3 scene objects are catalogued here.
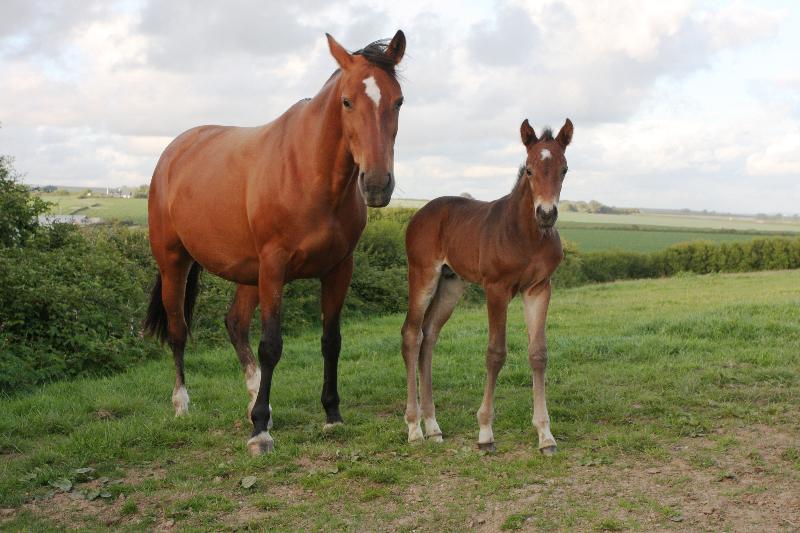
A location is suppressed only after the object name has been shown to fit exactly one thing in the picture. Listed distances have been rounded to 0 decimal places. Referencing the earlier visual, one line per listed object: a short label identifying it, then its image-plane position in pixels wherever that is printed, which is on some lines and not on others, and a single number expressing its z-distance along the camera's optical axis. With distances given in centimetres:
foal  543
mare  520
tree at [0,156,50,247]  1177
